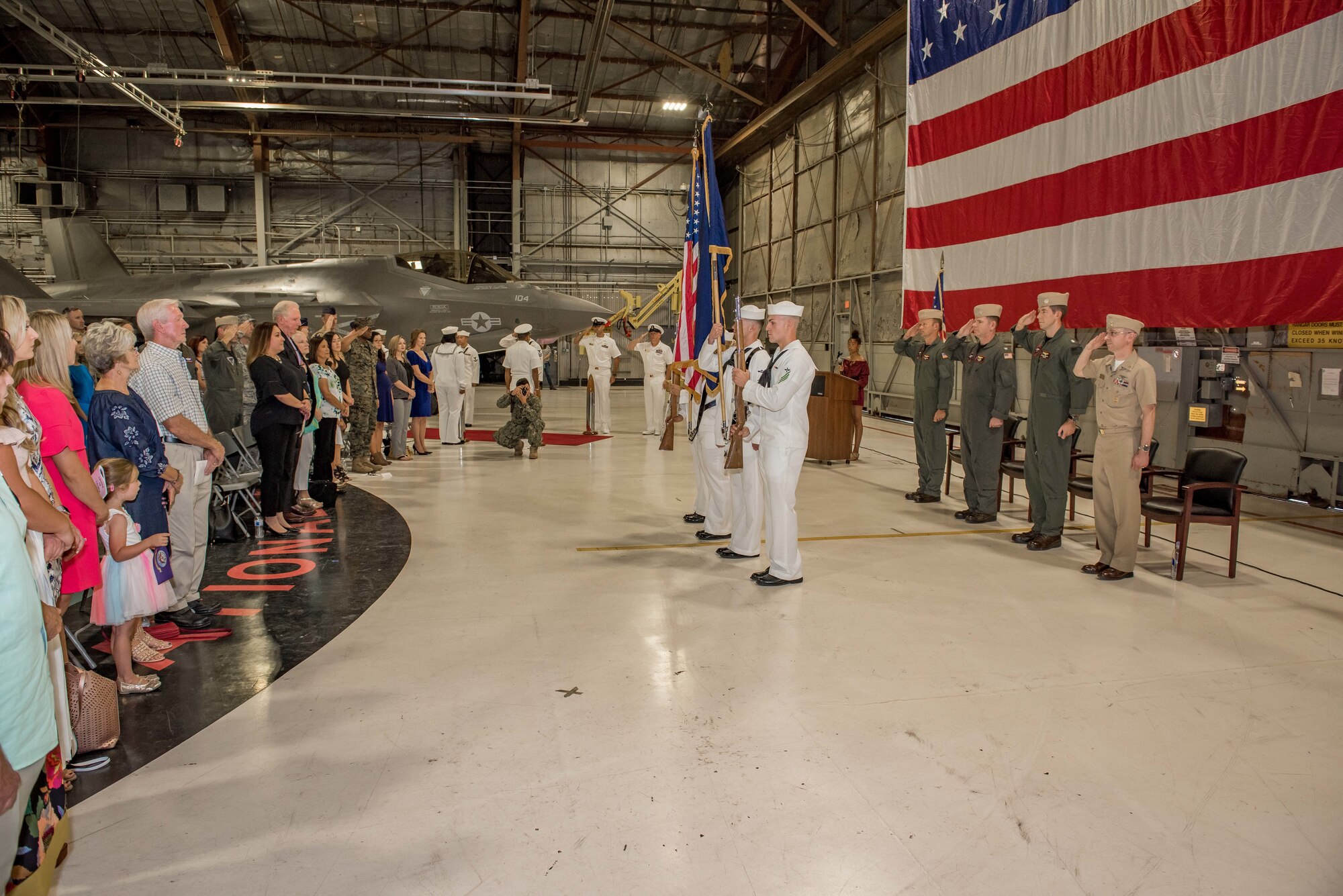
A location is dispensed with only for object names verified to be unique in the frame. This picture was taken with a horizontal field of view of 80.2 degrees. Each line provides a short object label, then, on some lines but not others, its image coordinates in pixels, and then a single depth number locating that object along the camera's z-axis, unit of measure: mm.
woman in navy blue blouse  3252
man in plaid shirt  3861
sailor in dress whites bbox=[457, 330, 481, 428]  11173
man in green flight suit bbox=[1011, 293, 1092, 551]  5719
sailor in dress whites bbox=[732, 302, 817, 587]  4668
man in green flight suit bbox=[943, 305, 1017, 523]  6445
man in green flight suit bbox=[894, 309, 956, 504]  7527
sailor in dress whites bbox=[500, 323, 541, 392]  9867
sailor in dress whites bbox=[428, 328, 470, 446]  10727
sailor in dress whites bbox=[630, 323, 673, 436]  12438
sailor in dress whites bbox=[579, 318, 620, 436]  12148
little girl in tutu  2965
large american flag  5215
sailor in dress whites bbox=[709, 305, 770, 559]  5223
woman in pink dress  2596
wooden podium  9656
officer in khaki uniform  4906
